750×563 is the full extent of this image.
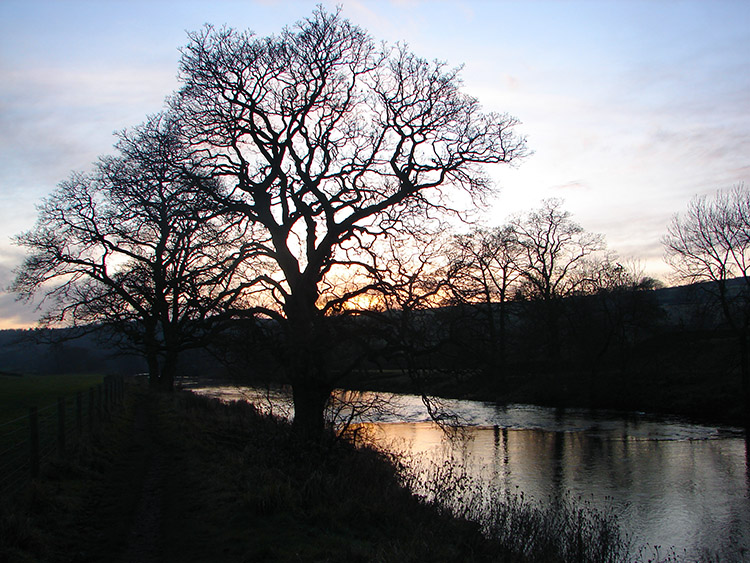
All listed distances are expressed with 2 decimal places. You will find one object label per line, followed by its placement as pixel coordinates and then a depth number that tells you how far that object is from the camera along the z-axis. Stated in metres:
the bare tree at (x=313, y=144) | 15.19
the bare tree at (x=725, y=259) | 30.72
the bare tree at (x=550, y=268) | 46.25
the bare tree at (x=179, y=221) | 14.32
